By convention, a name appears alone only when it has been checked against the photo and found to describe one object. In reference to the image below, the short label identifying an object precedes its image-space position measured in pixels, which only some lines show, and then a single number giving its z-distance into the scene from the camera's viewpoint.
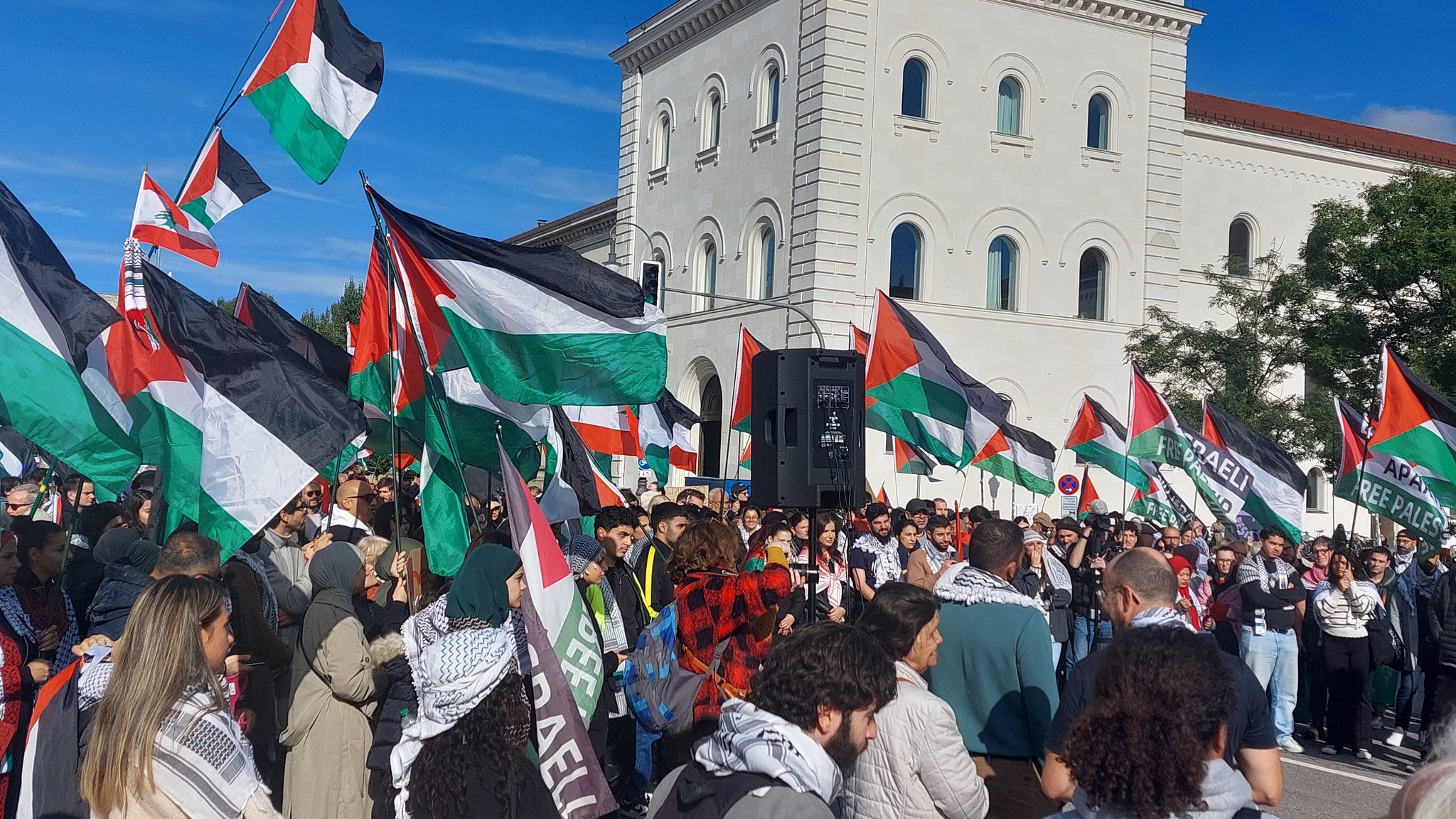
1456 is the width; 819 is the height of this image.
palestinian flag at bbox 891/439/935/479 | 16.09
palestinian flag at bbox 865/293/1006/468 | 14.14
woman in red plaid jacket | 6.29
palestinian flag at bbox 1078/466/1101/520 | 18.09
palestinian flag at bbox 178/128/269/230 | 11.65
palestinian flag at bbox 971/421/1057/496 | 16.03
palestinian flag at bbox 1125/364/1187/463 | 15.95
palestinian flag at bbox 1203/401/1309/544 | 13.88
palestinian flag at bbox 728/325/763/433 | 17.08
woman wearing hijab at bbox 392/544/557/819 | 4.34
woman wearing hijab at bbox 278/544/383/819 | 5.75
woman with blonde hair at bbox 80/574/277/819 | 3.62
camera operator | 12.22
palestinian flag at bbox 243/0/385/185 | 8.36
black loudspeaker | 8.17
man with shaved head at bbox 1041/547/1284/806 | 4.21
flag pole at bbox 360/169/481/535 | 6.55
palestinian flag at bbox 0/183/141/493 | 6.30
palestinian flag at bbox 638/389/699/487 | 16.34
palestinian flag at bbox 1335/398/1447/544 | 10.95
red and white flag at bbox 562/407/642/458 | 14.16
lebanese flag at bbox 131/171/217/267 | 11.55
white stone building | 32.16
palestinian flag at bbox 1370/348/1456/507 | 11.20
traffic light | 22.60
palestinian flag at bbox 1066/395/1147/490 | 18.42
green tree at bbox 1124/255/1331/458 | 30.17
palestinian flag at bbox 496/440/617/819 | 4.90
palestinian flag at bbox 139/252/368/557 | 6.52
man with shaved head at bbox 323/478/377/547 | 10.30
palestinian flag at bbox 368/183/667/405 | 7.28
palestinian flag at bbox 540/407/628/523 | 10.41
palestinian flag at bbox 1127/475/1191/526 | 16.28
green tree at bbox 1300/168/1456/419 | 27.20
